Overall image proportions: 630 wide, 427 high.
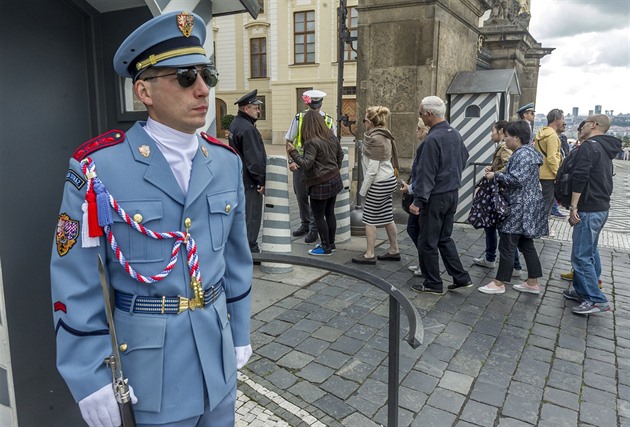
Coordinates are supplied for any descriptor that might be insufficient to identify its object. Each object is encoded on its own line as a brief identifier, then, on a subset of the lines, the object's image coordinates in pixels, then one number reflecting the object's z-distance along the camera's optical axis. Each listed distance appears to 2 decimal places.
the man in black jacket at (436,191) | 4.72
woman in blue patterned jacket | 4.78
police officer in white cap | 6.35
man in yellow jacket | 6.54
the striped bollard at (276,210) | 5.55
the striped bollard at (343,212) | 6.76
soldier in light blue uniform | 1.47
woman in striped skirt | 5.59
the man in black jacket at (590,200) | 4.38
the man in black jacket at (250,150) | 5.46
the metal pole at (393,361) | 2.10
